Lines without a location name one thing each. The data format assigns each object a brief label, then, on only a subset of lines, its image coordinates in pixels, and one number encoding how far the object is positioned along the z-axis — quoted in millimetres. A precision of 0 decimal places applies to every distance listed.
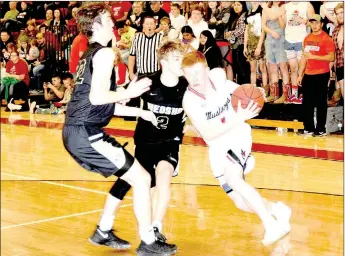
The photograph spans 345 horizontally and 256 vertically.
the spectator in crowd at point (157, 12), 12516
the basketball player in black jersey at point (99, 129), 4094
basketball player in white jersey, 4410
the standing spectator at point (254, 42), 10859
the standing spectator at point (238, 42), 11125
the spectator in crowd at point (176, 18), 12070
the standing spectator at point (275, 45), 10516
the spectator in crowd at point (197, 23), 11562
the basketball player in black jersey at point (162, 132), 4465
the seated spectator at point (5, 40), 16344
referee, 11461
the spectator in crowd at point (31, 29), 16431
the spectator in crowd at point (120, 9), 13698
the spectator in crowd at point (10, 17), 16966
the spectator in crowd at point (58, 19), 15469
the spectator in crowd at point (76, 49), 13103
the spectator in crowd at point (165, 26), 11805
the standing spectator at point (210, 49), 10945
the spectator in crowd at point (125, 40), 13031
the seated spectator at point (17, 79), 15009
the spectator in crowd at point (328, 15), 10188
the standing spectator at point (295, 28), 10328
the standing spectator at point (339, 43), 9888
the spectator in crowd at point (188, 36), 11211
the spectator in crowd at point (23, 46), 16109
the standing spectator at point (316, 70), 9828
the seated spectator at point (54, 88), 14453
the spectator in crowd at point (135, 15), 13079
